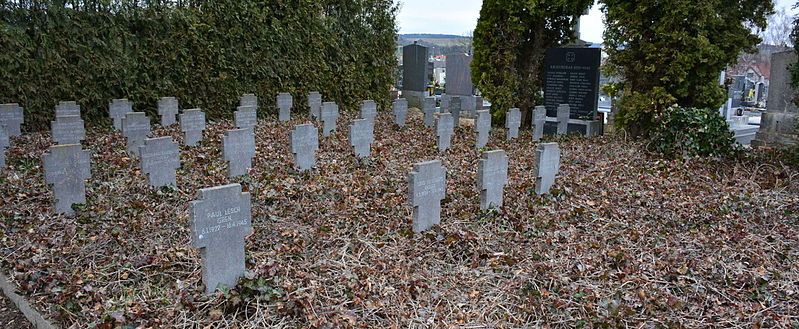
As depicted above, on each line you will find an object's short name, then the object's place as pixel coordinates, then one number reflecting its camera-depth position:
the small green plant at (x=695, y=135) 8.29
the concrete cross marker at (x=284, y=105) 12.45
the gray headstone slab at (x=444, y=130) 9.41
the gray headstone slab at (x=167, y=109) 10.54
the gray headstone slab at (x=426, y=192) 5.27
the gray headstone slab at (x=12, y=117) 8.71
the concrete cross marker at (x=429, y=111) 12.27
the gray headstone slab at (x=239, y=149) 7.07
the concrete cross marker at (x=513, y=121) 10.59
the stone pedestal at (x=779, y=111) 10.27
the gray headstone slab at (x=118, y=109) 10.20
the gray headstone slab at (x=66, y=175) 5.57
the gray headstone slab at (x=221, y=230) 3.90
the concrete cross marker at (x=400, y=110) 11.95
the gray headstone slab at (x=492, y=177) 5.86
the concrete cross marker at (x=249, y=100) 11.74
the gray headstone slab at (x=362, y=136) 8.33
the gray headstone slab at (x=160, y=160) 6.40
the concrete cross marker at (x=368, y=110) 10.77
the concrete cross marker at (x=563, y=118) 11.34
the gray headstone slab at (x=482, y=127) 9.82
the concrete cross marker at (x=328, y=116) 10.44
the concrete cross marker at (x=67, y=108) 9.56
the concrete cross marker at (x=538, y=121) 10.71
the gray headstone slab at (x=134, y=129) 8.47
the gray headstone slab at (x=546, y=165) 6.53
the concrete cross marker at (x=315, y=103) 12.84
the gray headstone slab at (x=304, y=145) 7.55
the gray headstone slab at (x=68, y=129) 8.20
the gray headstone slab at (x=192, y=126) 8.86
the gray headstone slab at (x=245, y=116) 9.91
